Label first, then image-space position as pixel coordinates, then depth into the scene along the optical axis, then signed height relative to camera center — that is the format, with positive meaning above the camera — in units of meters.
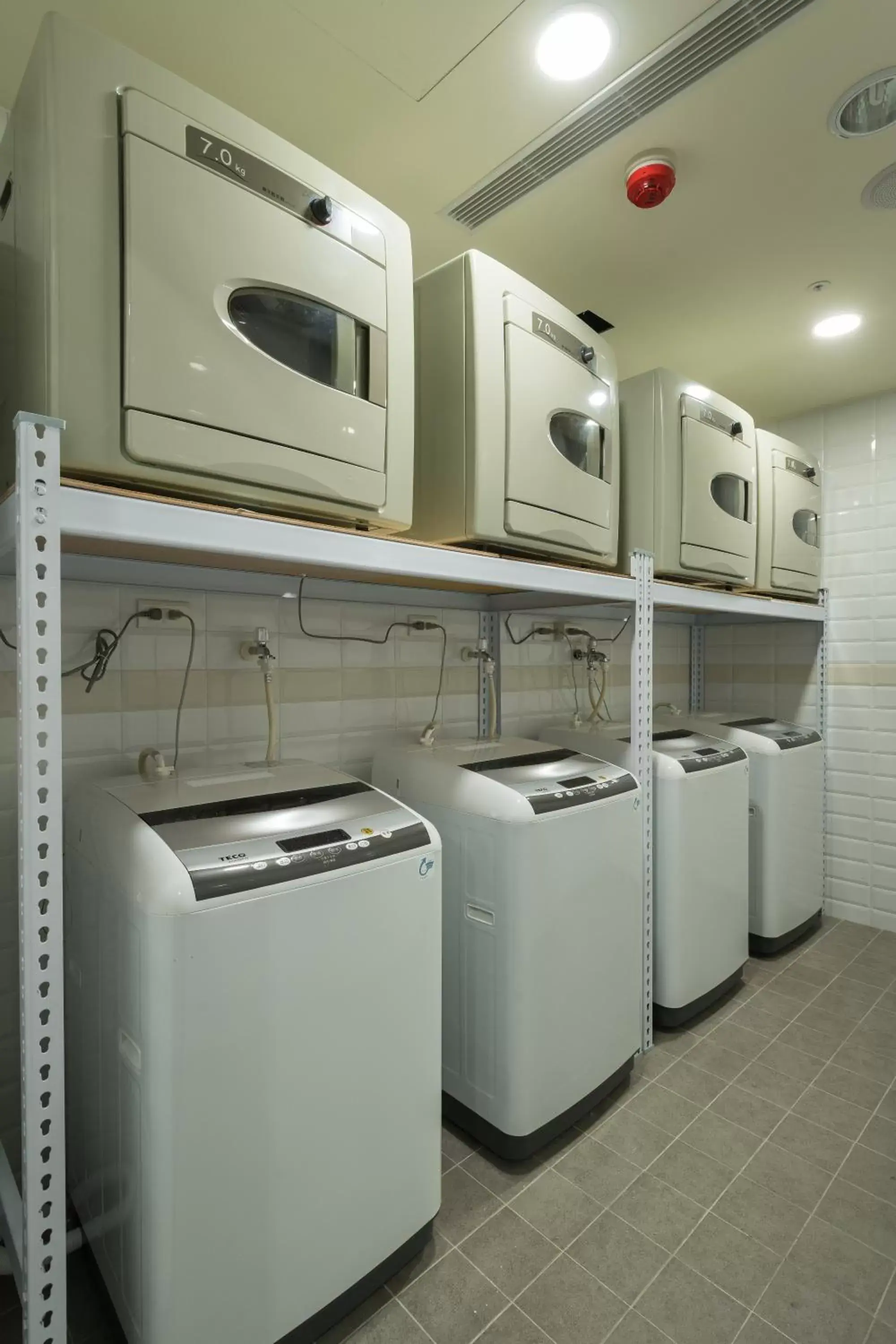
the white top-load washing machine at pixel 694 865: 1.91 -0.62
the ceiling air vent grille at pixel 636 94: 1.08 +1.07
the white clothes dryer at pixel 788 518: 2.42 +0.57
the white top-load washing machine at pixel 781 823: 2.36 -0.60
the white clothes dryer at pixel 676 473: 1.90 +0.57
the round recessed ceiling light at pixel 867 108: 1.21 +1.08
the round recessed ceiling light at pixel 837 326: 2.06 +1.09
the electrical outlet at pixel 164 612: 1.43 +0.11
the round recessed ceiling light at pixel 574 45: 1.08 +1.06
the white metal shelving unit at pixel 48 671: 0.78 -0.01
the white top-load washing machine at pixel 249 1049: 0.88 -0.59
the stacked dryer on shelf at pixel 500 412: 1.34 +0.55
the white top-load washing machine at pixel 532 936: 1.39 -0.62
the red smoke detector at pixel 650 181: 1.37 +1.03
